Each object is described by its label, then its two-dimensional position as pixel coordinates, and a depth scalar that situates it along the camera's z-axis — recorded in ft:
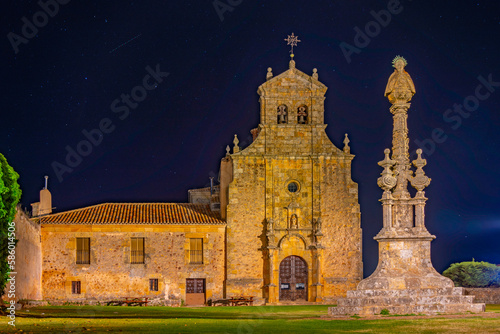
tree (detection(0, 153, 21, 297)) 91.30
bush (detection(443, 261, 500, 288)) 156.76
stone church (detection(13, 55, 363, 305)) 140.05
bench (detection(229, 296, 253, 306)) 133.84
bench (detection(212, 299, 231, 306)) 135.33
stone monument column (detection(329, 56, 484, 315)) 80.23
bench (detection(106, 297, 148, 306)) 129.59
